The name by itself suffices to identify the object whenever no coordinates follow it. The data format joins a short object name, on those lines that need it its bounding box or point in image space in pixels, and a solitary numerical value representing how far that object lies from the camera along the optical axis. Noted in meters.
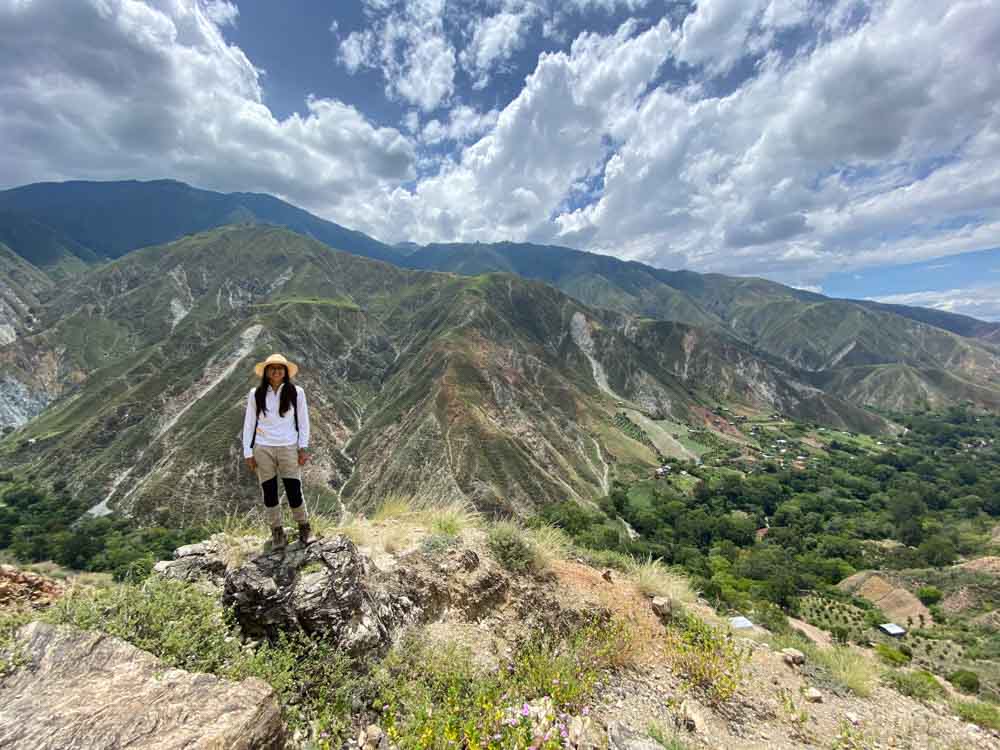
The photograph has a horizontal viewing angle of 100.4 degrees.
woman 5.49
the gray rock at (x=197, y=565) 5.91
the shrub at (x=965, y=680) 23.14
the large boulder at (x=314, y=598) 4.74
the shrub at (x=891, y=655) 25.75
